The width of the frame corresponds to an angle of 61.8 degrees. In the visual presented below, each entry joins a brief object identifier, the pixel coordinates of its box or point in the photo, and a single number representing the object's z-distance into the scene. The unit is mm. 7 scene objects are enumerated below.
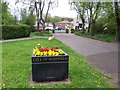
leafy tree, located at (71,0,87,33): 16459
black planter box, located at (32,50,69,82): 2629
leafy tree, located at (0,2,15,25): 15660
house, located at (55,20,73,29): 37706
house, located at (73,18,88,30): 32049
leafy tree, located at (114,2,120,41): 9157
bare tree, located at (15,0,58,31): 16192
